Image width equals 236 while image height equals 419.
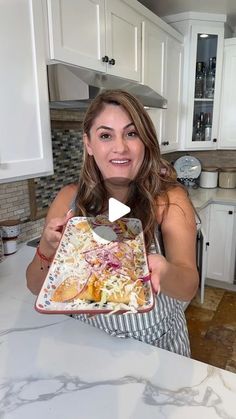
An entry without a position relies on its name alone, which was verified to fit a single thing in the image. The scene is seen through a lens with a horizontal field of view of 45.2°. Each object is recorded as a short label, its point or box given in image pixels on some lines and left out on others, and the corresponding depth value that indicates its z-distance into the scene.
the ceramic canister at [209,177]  2.81
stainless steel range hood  1.07
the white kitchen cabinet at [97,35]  1.14
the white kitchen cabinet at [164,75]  1.84
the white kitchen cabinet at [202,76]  2.34
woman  0.77
